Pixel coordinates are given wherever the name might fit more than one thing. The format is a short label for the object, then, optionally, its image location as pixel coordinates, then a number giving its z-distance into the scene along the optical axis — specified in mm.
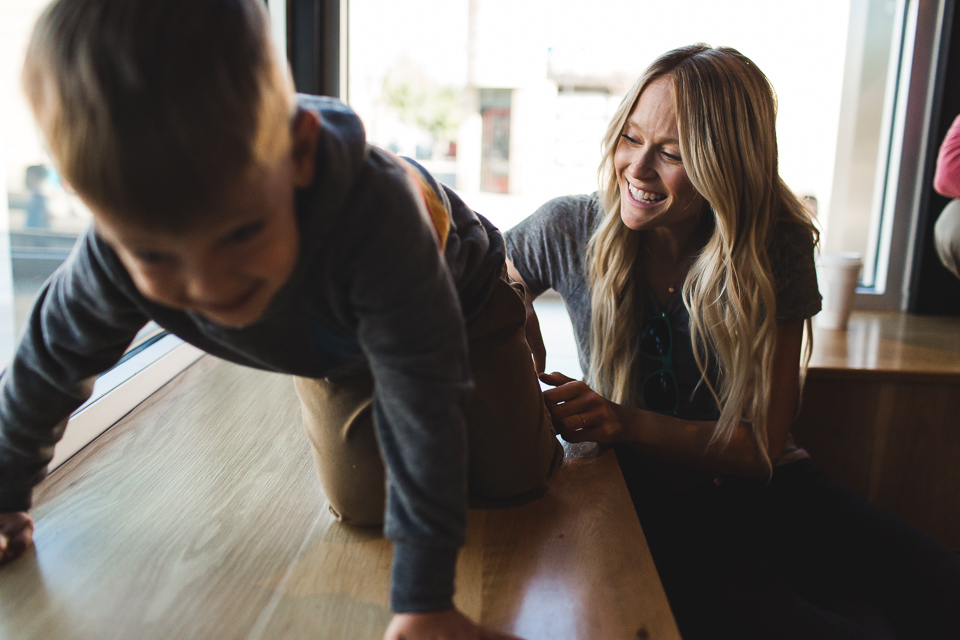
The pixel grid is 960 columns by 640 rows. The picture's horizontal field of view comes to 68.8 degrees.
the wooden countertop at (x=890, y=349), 1413
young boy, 412
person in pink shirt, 1596
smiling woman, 991
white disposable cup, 1699
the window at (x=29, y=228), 912
